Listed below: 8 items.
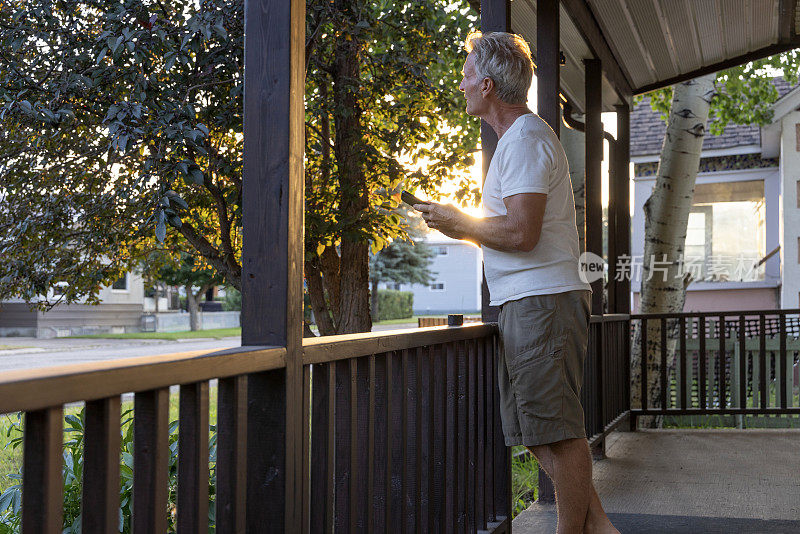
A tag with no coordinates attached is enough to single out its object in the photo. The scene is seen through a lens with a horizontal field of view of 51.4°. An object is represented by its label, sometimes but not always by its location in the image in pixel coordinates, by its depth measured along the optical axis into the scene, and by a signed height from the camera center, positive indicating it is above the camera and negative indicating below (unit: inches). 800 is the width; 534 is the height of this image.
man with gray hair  90.9 +1.5
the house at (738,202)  573.0 +52.8
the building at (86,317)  1024.2 -53.1
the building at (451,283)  2193.7 -18.7
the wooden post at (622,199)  255.4 +23.7
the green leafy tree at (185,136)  191.8 +38.4
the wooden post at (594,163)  207.8 +28.3
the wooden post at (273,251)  67.9 +2.0
